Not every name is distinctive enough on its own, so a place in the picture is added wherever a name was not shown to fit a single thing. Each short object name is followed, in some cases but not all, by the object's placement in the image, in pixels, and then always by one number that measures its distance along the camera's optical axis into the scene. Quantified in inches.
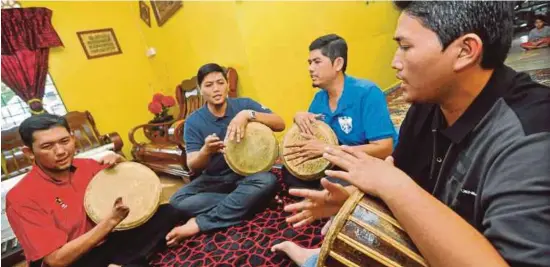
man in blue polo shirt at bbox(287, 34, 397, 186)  77.5
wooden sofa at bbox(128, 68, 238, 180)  148.5
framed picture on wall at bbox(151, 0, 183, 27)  170.6
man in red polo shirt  60.5
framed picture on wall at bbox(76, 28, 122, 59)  190.2
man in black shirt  24.9
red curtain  164.1
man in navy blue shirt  85.1
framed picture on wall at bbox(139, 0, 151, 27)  198.9
